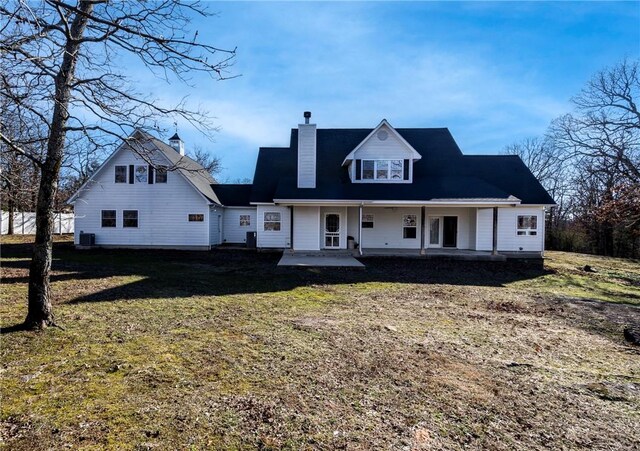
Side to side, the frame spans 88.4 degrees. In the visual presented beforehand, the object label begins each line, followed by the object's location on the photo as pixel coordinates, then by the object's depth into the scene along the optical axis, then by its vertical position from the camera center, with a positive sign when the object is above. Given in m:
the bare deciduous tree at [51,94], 3.58 +1.67
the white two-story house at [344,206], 17.50 +1.23
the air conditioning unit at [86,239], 18.53 -0.76
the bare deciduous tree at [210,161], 43.25 +8.88
